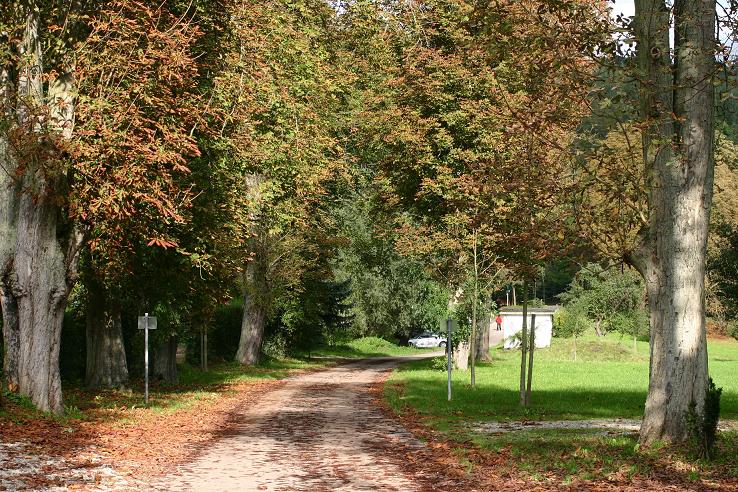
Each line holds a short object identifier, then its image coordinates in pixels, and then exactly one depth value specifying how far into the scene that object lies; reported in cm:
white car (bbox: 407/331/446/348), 8356
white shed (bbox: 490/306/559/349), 6262
